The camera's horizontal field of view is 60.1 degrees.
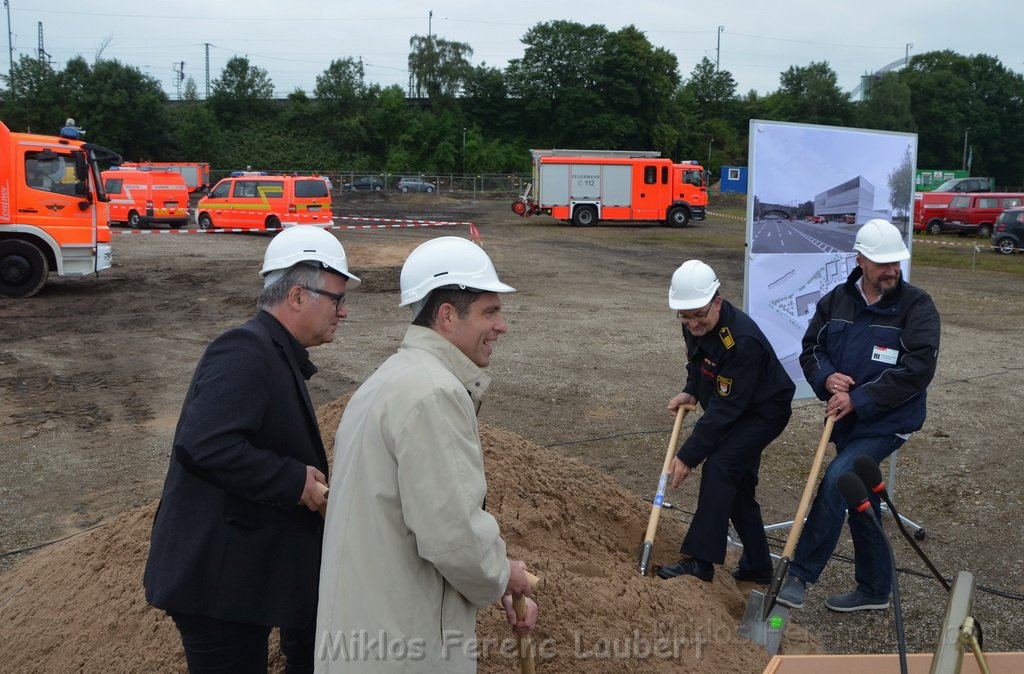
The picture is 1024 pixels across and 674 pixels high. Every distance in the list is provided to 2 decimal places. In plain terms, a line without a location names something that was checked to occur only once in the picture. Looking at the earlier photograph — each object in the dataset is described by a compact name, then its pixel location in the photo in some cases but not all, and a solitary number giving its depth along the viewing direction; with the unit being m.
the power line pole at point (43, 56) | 64.15
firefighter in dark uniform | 4.64
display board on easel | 5.61
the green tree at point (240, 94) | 74.88
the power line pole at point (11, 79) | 62.38
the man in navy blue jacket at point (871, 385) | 4.50
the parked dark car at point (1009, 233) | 27.31
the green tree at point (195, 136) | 65.38
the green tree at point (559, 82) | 75.19
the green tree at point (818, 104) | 86.06
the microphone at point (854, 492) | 2.24
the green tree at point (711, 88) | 91.44
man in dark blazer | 2.52
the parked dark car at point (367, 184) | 57.62
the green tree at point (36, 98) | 61.84
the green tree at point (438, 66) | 81.62
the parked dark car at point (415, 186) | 56.16
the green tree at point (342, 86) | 74.88
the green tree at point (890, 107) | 82.14
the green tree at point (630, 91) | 74.00
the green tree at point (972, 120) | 85.31
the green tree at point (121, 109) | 62.88
